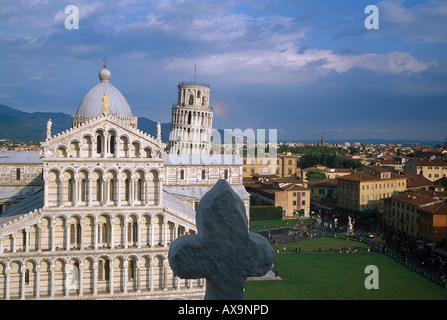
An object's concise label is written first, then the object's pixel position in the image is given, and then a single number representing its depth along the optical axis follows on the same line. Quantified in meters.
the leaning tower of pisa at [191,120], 85.50
